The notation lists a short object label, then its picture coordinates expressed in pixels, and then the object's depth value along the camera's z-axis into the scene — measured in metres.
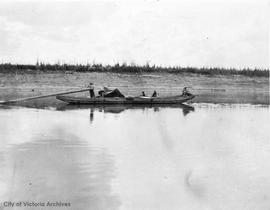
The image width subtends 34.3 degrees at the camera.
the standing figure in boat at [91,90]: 27.39
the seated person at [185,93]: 29.34
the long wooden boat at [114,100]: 26.47
